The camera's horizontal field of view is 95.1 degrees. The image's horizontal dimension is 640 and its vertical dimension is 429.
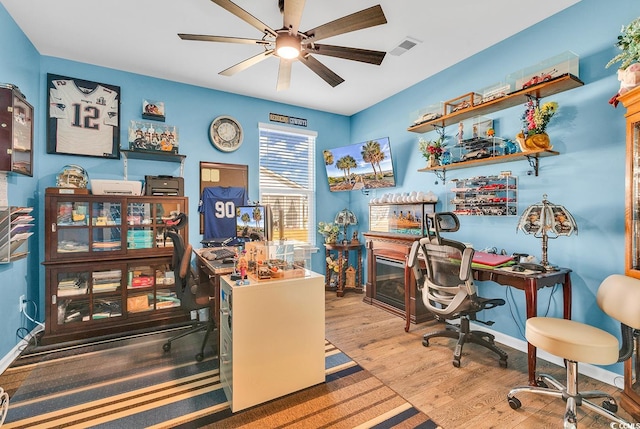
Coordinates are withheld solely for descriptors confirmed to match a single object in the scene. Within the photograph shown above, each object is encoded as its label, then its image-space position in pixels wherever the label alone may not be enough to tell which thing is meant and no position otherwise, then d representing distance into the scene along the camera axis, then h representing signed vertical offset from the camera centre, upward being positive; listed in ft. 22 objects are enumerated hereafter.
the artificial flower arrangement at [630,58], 5.75 +3.22
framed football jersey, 10.38 +3.53
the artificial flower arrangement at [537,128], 7.96 +2.39
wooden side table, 14.34 -2.41
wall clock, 13.07 +3.65
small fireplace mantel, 11.09 -2.66
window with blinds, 14.66 +2.00
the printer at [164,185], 11.17 +1.08
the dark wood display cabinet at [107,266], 9.37 -1.79
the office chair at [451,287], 7.78 -2.06
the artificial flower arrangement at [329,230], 15.07 -0.85
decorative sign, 14.58 +4.82
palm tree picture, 13.61 +2.37
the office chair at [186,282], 8.31 -2.01
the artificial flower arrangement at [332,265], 14.67 -2.59
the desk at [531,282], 6.98 -1.73
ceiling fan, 5.90 +4.00
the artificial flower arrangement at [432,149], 11.01 +2.49
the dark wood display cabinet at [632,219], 6.04 -0.10
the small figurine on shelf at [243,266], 6.63 -1.25
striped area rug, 5.82 -4.15
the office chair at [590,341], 5.33 -2.41
